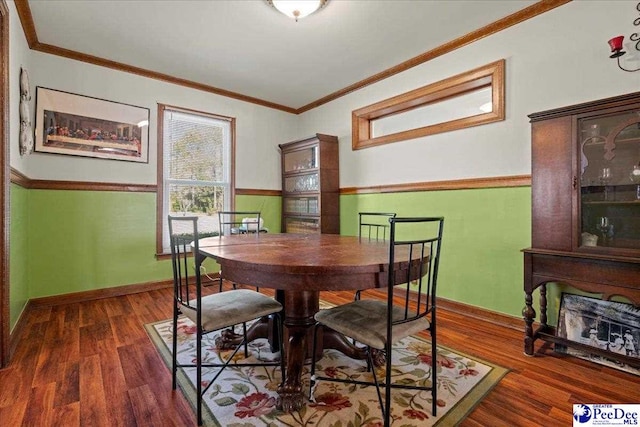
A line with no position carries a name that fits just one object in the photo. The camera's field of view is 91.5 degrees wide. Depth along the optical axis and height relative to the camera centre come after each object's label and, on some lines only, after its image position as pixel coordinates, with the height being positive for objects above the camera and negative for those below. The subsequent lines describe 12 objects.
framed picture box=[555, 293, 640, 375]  1.85 -0.72
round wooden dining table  1.30 -0.26
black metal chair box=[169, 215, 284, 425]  1.44 -0.50
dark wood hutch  1.78 +0.06
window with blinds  3.73 +0.59
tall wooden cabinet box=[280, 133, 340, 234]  3.96 +0.36
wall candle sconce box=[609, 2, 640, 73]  1.95 +1.06
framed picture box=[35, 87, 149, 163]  2.98 +0.88
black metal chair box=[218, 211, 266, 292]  3.67 -0.17
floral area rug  1.43 -0.94
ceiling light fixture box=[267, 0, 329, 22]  2.22 +1.49
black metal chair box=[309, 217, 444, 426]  1.29 -0.51
